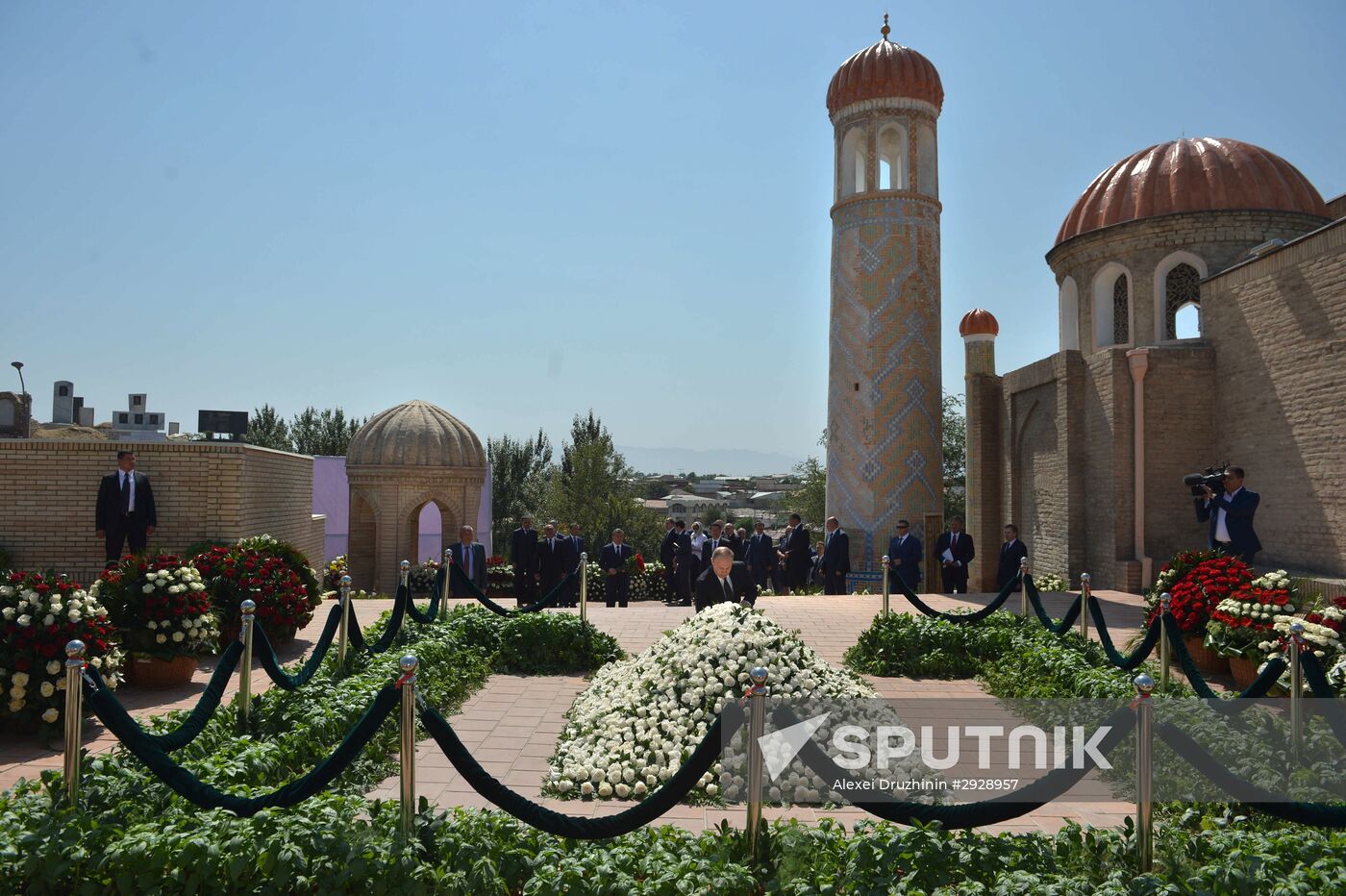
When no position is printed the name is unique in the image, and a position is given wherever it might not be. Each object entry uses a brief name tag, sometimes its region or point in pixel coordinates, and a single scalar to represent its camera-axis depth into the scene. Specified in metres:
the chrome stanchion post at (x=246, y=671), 5.52
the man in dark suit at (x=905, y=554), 14.58
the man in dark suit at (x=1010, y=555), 12.49
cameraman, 9.93
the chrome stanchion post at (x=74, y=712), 3.87
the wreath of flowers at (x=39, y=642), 5.89
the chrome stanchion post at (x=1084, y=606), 8.00
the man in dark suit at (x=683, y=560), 13.38
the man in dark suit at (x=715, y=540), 13.19
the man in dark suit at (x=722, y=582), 7.90
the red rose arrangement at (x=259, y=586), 8.70
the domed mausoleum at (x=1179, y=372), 12.06
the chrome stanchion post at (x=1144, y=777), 3.65
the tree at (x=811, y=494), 37.12
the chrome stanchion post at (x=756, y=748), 3.72
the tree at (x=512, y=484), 40.75
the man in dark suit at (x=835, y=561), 15.08
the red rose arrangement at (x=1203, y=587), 7.89
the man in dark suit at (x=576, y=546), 13.25
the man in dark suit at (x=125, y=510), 10.85
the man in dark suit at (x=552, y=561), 13.06
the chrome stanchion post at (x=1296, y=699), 5.21
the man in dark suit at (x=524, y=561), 12.91
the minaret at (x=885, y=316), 18.97
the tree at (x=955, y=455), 34.69
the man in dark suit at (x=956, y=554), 14.03
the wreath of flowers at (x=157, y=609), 7.37
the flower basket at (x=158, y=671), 7.39
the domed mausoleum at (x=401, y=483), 22.72
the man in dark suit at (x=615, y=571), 13.98
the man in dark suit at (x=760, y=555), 15.44
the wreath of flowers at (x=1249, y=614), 7.18
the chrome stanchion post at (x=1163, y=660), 6.43
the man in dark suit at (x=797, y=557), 15.55
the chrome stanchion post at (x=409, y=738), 3.81
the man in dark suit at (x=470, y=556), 13.14
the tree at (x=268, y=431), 43.03
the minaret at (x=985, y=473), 18.84
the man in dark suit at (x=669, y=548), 13.88
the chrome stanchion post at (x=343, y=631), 6.84
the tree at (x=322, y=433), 44.44
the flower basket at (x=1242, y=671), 7.28
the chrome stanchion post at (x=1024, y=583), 9.47
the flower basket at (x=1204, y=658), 8.05
